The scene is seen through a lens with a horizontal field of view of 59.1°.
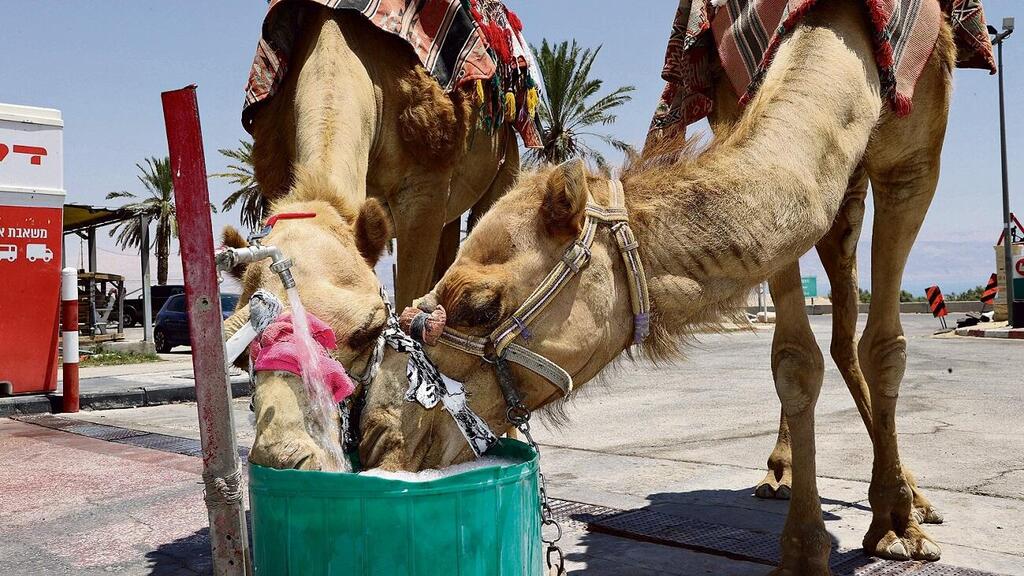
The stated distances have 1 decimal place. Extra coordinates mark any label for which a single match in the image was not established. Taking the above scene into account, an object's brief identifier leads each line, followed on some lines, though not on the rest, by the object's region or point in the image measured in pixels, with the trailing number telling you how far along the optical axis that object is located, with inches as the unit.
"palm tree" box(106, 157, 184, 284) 1875.0
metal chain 95.7
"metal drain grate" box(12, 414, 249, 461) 260.9
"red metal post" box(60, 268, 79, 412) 363.6
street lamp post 891.4
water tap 102.0
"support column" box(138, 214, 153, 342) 841.5
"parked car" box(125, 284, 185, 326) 1467.5
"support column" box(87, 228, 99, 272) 983.0
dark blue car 942.4
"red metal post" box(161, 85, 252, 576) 86.4
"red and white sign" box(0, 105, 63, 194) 381.1
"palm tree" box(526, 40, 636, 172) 1219.2
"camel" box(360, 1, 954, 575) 92.7
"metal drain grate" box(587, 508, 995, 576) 142.2
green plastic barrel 84.0
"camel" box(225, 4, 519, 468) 105.9
